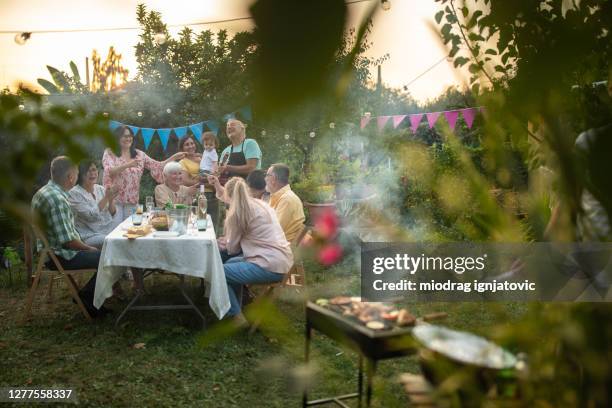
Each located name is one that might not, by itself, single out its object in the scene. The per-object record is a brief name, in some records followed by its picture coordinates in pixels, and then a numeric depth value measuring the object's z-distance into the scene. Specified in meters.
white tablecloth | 3.79
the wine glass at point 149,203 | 5.04
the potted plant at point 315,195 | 6.92
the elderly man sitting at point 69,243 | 3.77
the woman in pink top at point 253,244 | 3.86
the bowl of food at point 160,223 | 4.03
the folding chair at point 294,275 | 3.88
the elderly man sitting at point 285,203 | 4.52
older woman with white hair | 5.29
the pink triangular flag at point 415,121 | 7.21
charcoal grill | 1.94
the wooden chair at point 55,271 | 3.92
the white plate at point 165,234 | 3.88
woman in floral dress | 5.09
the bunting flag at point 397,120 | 7.37
